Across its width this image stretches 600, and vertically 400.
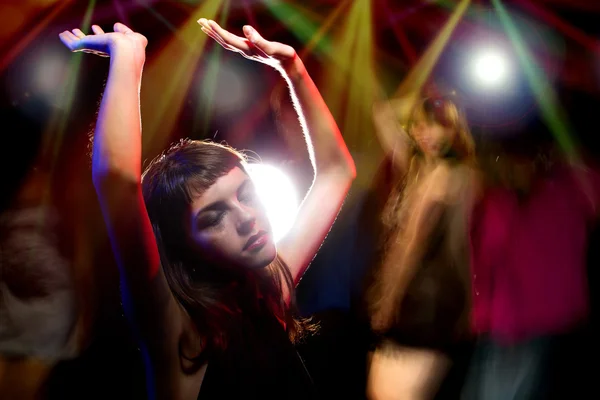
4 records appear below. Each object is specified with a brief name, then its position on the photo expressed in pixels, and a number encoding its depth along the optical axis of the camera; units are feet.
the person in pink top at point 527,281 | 7.45
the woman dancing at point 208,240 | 4.15
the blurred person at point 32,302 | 6.18
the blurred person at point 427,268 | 7.25
